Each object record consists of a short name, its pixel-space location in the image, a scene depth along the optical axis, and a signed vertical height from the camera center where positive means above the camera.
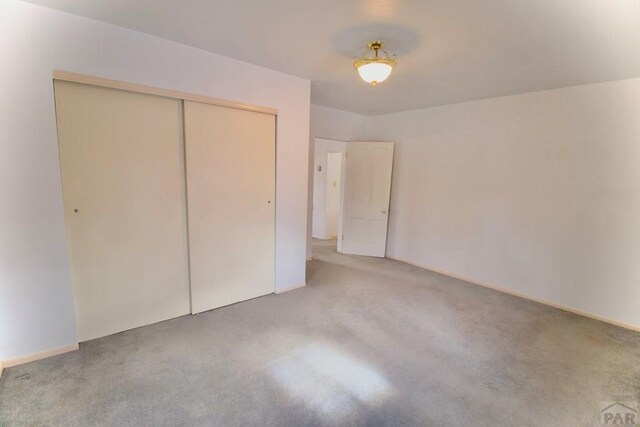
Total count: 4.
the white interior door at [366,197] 5.14 -0.36
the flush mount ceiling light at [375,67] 2.26 +0.87
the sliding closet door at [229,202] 2.83 -0.31
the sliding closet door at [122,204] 2.27 -0.30
